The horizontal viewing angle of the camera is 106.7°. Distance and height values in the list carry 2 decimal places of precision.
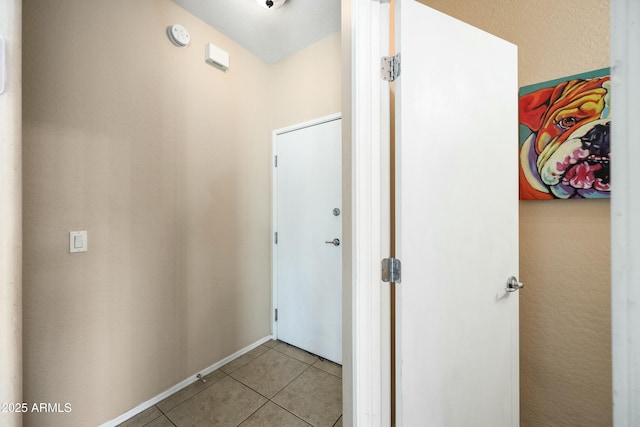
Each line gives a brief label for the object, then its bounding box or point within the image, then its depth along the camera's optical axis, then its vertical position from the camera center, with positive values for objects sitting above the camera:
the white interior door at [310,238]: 2.00 -0.23
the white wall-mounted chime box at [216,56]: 1.86 +1.24
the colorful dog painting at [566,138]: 1.05 +0.35
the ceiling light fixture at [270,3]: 1.63 +1.45
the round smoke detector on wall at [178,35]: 1.66 +1.26
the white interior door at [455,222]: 0.88 -0.04
